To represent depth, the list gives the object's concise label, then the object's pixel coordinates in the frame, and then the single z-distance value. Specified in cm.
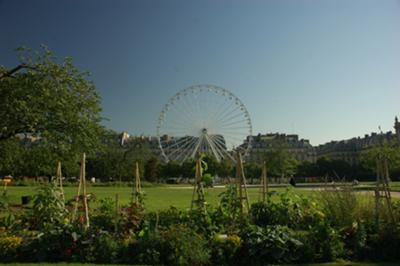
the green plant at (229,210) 953
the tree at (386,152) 4733
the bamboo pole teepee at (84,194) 917
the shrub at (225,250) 762
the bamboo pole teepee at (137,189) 1225
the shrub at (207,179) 1166
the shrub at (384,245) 812
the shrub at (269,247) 766
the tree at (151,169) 8004
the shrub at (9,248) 774
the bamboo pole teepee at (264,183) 1198
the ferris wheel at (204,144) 5534
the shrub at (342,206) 969
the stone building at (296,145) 15050
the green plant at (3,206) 1243
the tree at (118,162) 7281
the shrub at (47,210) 1008
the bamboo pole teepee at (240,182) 995
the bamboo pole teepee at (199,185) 1015
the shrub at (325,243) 790
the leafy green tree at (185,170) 8472
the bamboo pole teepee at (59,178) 1167
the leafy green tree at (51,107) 1627
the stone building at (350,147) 13412
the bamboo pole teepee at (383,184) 914
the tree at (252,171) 8948
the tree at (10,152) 1995
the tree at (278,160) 8044
